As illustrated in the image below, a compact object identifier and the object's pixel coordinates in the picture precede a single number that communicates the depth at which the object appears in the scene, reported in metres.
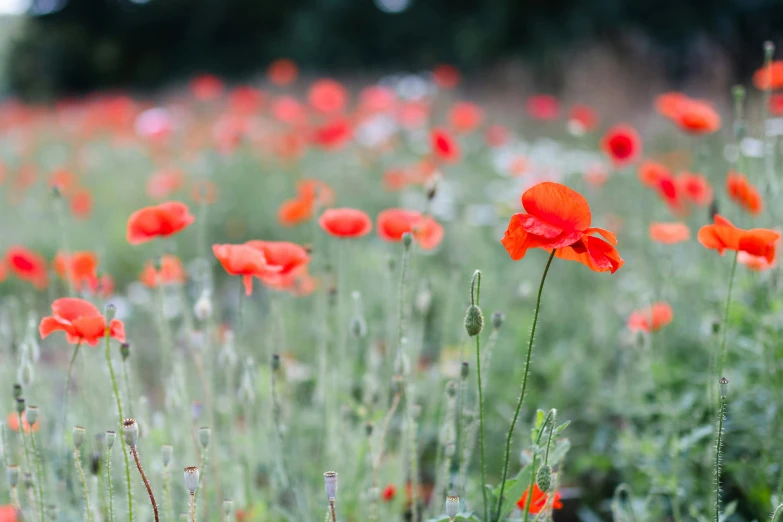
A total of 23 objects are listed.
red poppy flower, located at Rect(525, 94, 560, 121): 4.73
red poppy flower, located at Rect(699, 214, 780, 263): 2.26
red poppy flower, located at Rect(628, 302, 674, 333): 2.50
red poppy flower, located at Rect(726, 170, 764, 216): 2.49
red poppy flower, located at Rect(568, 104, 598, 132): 4.20
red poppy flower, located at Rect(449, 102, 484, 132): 5.01
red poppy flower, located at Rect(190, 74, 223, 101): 6.98
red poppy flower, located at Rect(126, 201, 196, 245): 2.34
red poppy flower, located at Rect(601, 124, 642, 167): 2.91
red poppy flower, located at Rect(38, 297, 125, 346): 2.20
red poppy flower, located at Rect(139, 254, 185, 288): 2.57
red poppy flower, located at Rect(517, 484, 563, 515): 2.27
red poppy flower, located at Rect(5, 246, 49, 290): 2.61
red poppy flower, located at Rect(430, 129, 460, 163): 2.81
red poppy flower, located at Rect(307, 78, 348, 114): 4.94
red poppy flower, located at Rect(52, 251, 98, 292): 2.54
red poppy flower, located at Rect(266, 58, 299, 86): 6.69
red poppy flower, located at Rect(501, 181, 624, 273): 2.15
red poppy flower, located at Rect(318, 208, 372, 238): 2.38
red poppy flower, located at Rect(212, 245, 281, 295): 2.27
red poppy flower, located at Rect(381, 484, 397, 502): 2.45
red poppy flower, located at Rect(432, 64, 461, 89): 6.53
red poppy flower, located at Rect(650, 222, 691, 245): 2.55
